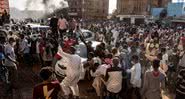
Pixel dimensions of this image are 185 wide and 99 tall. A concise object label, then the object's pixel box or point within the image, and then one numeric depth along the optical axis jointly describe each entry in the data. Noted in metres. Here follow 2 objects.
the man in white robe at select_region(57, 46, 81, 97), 4.56
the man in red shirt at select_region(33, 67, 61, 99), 2.95
